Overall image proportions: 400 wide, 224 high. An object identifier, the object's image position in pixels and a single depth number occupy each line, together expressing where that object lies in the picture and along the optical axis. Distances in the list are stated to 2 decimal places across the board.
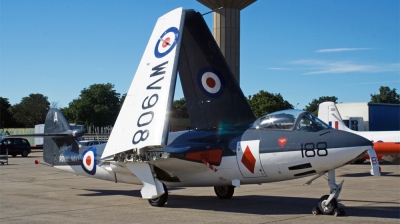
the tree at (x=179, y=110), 101.94
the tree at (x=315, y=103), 119.31
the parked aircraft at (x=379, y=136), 23.44
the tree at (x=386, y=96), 113.59
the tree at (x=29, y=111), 94.94
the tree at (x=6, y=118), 94.31
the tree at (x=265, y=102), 65.12
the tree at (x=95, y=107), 77.50
